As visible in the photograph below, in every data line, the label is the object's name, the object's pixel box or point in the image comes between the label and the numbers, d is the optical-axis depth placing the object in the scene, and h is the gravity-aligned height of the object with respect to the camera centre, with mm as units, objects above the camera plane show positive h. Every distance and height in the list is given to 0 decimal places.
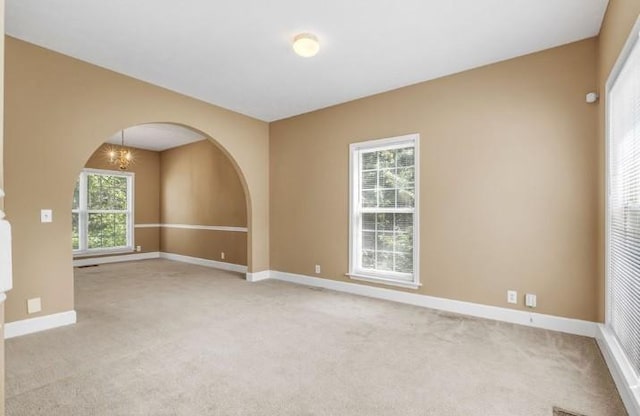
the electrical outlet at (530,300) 3186 -951
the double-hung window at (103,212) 6871 -116
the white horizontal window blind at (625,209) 1935 -37
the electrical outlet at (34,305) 3018 -918
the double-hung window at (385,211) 4074 -77
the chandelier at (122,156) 5816 +971
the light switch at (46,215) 3127 -72
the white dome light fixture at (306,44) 2921 +1473
